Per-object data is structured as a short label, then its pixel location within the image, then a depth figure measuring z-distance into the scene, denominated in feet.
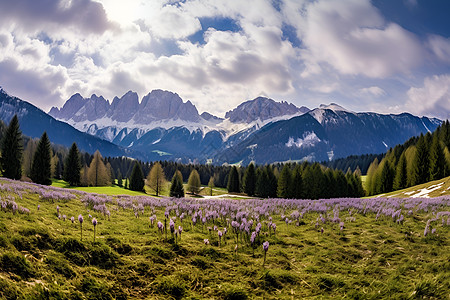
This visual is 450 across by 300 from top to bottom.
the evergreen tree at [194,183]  395.55
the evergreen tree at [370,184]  327.26
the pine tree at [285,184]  295.89
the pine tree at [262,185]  357.82
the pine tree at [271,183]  359.15
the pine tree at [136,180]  341.41
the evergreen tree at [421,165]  268.82
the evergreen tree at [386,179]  304.91
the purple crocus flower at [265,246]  26.73
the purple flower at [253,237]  31.15
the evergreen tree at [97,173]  335.67
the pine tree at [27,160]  370.32
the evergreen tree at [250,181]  391.65
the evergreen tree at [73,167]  326.44
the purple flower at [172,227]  29.96
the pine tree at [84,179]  341.21
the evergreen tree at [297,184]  295.07
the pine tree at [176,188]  294.46
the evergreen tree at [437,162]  258.37
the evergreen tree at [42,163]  249.55
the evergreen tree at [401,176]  283.38
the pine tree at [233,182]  438.40
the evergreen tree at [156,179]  315.99
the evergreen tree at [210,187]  410.52
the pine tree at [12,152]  232.12
